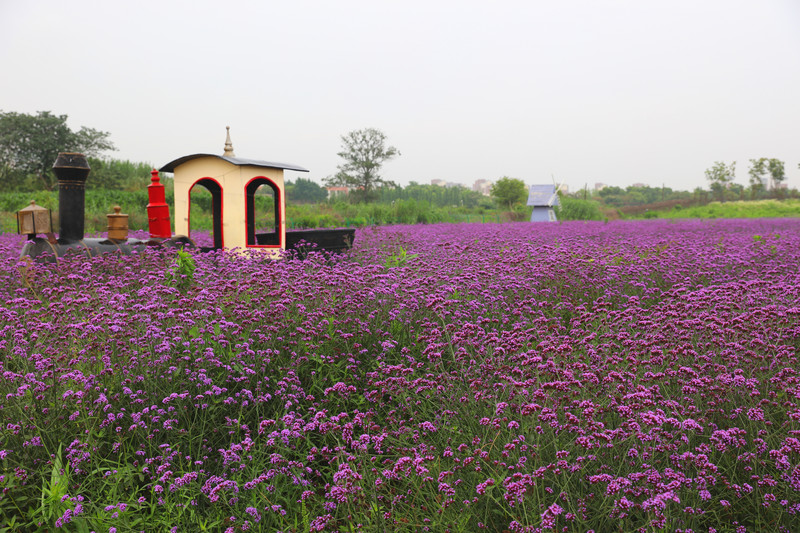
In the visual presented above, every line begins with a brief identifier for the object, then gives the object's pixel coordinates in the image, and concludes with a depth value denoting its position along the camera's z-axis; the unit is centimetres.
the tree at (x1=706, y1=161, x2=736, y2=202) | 6325
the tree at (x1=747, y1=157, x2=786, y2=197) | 6023
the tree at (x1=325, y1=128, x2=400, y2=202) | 4462
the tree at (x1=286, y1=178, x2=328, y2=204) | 6602
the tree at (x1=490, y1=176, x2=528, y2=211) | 4797
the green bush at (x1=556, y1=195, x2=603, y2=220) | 3731
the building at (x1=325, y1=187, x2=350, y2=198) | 4672
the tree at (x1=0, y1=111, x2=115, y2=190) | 4147
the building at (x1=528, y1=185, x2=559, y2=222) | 3531
